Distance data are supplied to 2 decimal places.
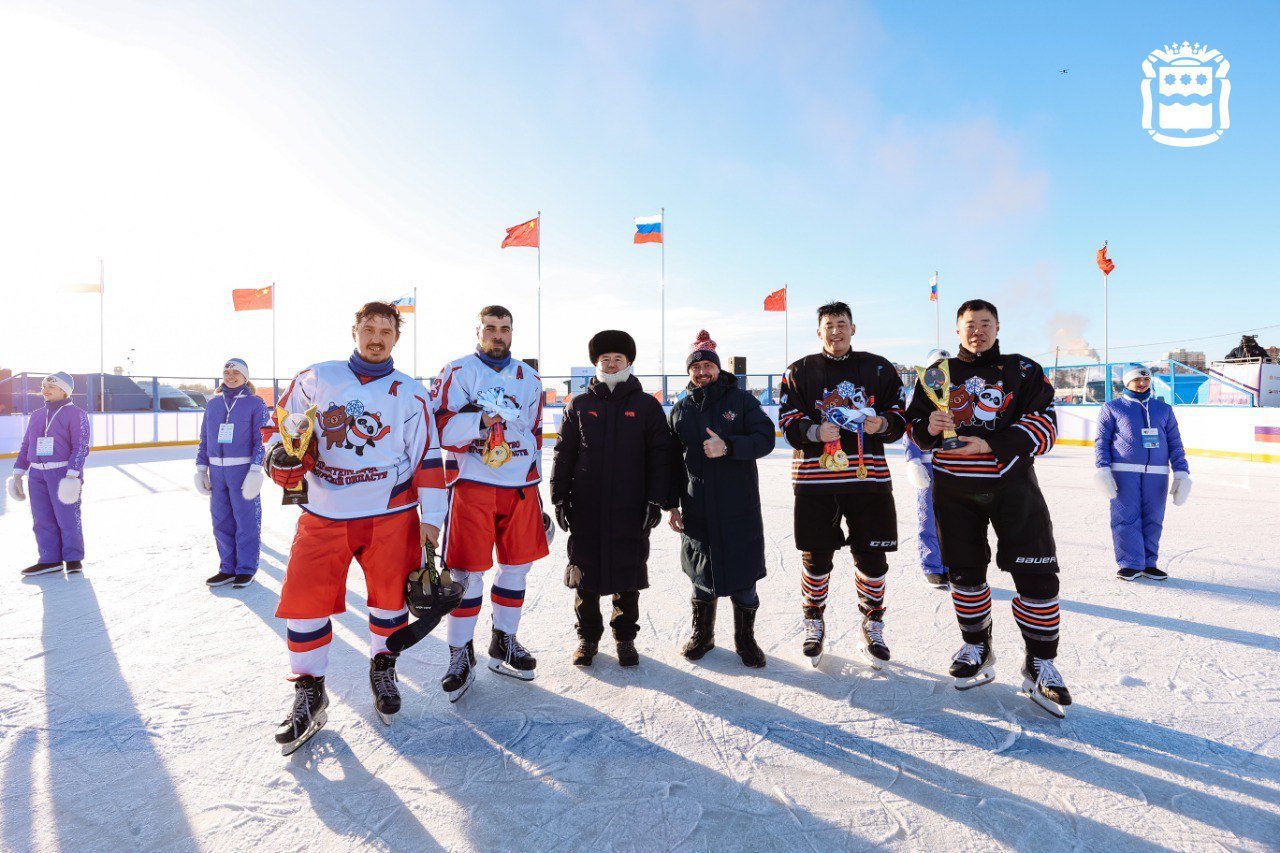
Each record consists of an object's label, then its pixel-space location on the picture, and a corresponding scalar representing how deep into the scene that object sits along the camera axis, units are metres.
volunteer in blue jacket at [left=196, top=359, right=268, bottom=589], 4.76
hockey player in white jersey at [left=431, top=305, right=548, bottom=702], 2.93
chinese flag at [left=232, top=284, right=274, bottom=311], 20.42
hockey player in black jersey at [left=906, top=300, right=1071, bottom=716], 2.69
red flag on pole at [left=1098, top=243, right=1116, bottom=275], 19.16
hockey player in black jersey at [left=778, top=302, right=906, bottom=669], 3.12
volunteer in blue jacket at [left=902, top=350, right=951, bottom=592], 4.46
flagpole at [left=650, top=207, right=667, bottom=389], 19.12
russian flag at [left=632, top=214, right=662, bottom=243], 18.81
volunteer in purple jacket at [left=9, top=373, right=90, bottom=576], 4.97
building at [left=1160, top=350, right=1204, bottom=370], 26.83
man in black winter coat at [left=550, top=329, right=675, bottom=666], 3.19
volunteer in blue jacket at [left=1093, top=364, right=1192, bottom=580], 4.70
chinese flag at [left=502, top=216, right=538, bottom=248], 17.70
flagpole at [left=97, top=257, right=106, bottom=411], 17.73
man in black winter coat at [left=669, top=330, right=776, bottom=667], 3.17
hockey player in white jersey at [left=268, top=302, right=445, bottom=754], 2.45
